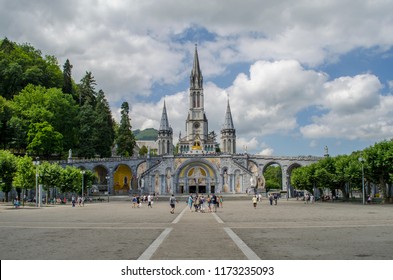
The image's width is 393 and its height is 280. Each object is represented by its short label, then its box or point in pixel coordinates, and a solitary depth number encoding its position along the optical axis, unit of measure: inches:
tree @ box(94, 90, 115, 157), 3336.6
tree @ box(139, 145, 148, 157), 5726.4
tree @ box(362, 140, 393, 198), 1667.1
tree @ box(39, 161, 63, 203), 1999.3
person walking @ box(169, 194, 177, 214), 1292.0
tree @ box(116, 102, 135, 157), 3922.2
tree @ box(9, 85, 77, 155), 2792.6
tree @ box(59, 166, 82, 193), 2182.6
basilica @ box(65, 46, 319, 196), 3294.8
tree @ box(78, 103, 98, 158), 3252.2
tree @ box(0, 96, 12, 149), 2719.0
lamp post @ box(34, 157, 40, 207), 1738.9
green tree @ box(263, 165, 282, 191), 5482.3
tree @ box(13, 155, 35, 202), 1769.2
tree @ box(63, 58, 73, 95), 3686.5
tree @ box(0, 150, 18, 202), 1731.5
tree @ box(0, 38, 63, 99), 3139.8
